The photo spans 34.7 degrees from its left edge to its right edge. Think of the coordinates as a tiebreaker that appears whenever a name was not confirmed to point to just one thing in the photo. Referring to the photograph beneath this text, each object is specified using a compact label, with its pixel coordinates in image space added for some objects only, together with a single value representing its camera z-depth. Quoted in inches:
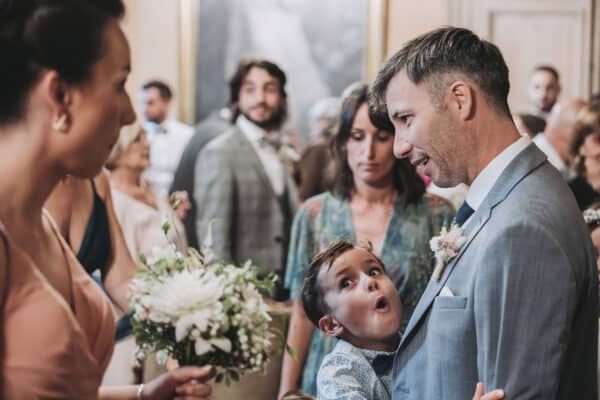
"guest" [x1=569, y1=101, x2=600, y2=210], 177.9
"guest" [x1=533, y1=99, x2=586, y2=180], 243.0
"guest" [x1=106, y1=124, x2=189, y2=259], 203.2
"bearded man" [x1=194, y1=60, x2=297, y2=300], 233.8
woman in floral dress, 149.6
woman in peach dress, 63.6
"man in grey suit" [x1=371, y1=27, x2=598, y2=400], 82.5
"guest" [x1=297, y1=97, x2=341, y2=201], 260.5
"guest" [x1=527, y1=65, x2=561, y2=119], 354.0
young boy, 112.1
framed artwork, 425.7
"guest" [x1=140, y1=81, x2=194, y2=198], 342.6
